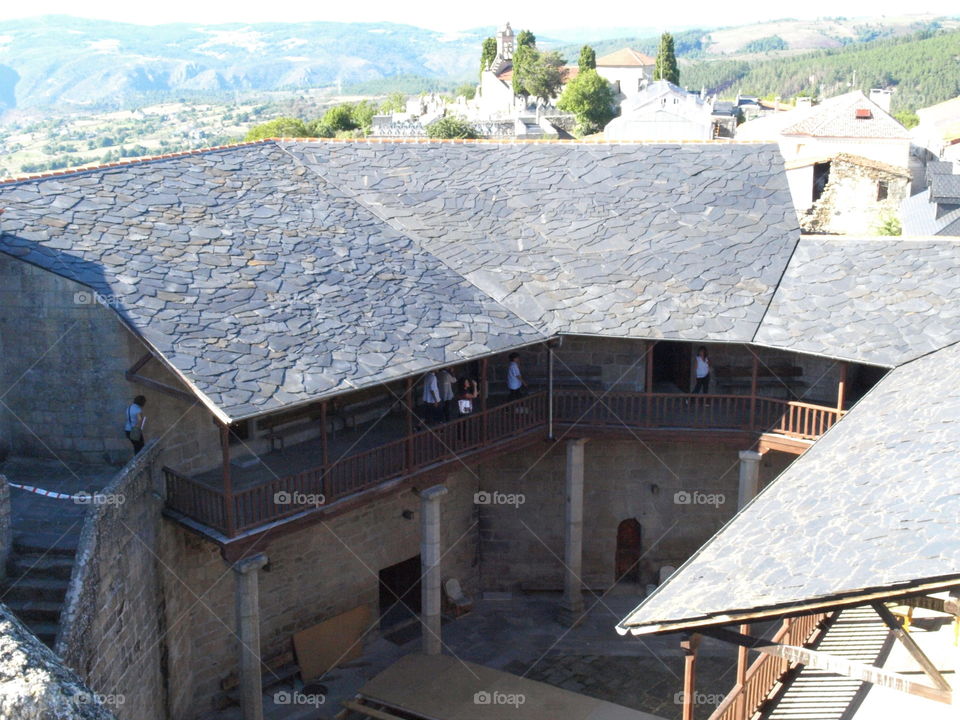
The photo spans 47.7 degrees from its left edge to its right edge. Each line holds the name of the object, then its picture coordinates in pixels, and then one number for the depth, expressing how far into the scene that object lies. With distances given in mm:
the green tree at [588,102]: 90250
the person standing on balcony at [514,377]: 20594
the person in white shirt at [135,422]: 16438
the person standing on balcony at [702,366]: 20719
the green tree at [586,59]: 105888
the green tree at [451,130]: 83625
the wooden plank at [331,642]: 19609
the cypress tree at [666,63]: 111306
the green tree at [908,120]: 107500
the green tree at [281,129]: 93188
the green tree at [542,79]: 111062
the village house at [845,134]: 57312
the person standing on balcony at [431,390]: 19391
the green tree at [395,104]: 148500
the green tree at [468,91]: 154125
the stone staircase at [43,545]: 13766
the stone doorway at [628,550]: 22844
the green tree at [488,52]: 125062
